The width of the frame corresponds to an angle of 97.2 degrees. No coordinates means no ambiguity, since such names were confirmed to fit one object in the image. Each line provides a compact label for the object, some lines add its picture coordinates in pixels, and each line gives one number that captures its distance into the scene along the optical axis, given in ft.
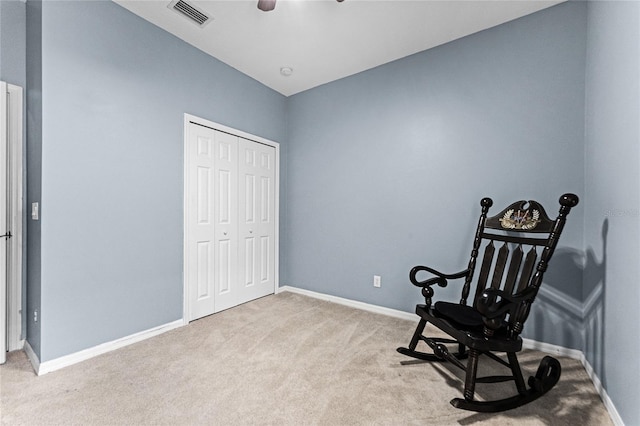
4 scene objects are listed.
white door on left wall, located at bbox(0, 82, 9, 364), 6.34
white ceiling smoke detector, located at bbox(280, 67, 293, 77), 10.34
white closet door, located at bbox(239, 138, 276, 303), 10.84
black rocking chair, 5.00
